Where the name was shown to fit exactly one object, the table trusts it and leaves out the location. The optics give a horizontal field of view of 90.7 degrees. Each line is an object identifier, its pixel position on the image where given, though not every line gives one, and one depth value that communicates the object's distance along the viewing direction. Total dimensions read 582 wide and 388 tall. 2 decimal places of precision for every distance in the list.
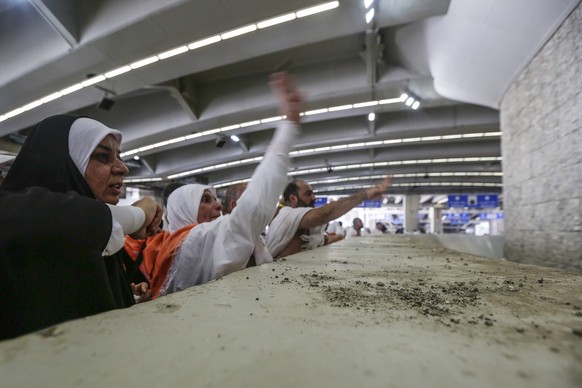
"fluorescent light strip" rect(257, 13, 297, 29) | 4.10
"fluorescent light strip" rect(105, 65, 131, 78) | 5.05
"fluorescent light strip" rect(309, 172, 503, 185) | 13.65
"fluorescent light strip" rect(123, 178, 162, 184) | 12.36
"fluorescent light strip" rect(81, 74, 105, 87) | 5.18
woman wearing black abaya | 0.74
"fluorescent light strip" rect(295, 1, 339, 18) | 3.90
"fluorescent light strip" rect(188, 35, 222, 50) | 4.52
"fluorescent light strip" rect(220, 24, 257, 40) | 4.32
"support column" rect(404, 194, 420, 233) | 17.69
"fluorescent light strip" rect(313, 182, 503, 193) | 15.53
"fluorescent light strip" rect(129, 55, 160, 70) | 4.88
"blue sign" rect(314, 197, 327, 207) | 16.13
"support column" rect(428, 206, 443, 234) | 20.66
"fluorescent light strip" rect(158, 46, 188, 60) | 4.68
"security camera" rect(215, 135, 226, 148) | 8.61
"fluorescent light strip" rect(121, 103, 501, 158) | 7.61
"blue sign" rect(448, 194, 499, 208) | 15.54
